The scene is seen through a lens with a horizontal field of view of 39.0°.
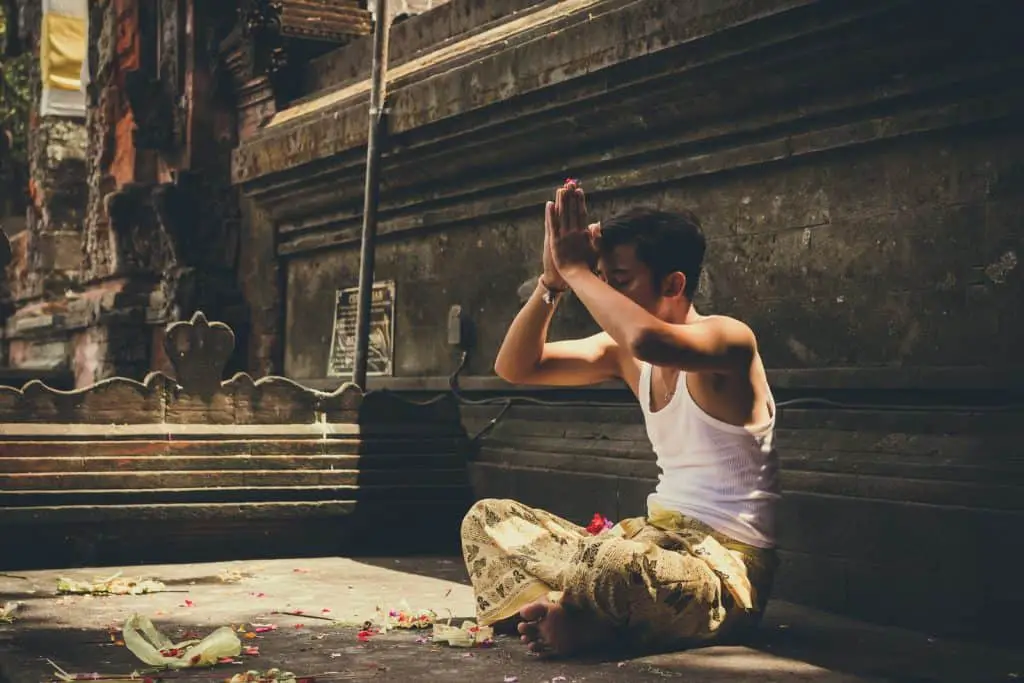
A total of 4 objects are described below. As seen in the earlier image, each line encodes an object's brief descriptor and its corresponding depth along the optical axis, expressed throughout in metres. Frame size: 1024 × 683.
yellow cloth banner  14.24
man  4.18
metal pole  9.05
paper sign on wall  9.70
